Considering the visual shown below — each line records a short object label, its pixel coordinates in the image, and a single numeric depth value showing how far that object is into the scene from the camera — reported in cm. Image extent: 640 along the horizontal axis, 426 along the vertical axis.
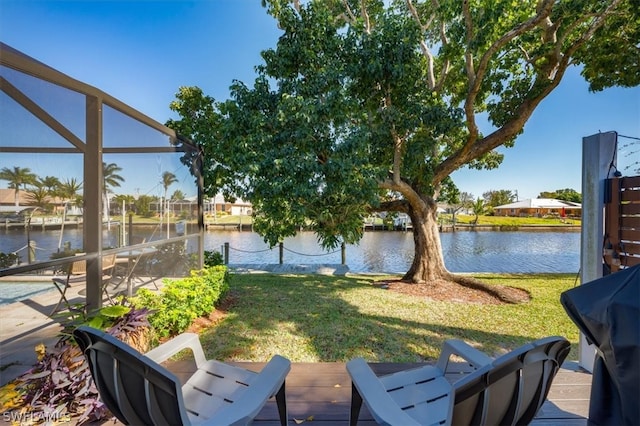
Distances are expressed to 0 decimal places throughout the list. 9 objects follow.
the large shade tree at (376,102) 420
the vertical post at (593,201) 231
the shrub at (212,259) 512
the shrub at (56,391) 176
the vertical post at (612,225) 223
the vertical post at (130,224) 321
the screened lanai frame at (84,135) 200
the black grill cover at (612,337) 107
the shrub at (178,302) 302
